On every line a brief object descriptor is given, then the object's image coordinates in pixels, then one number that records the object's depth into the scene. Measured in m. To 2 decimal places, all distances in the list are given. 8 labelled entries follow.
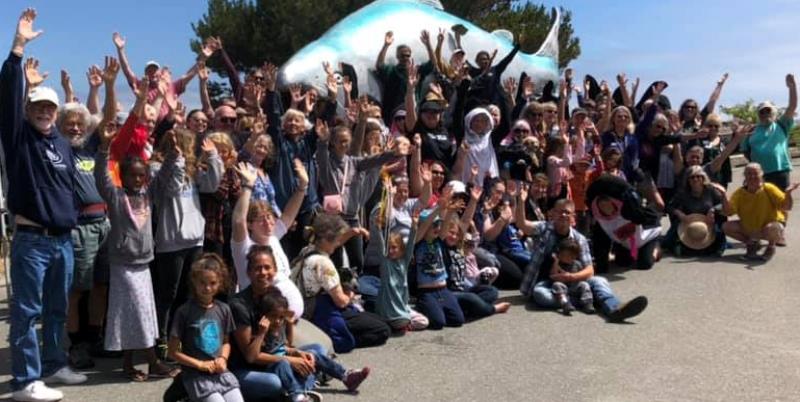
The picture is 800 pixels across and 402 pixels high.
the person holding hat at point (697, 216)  8.37
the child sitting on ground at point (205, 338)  3.80
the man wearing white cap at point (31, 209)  4.06
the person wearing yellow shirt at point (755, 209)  8.34
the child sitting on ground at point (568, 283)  6.23
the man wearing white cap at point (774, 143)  9.28
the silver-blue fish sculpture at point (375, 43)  9.74
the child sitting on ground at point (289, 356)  4.06
